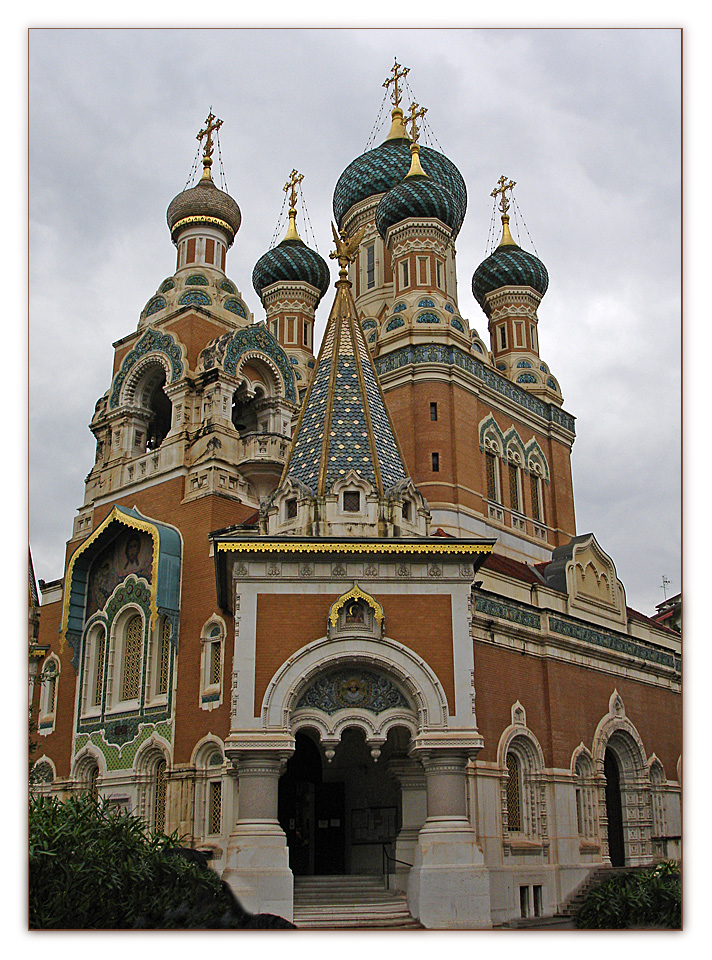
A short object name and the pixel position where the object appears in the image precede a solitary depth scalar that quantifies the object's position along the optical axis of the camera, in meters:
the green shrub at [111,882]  8.59
